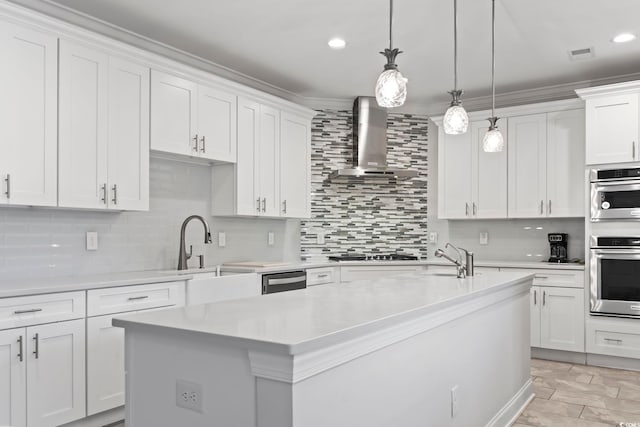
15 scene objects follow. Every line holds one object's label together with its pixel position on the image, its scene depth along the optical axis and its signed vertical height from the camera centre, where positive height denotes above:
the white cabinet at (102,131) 3.27 +0.56
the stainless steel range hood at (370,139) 5.76 +0.86
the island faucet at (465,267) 3.43 -0.32
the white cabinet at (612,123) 4.55 +0.83
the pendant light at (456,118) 2.87 +0.54
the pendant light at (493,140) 3.24 +0.48
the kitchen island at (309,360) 1.51 -0.47
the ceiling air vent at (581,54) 4.40 +1.37
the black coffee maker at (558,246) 5.12 -0.27
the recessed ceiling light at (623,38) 4.08 +1.39
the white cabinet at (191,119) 3.87 +0.76
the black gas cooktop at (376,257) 5.70 -0.42
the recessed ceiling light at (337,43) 4.22 +1.39
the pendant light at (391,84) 2.25 +0.57
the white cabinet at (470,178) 5.45 +0.42
